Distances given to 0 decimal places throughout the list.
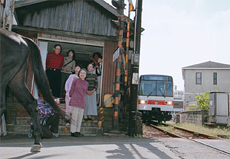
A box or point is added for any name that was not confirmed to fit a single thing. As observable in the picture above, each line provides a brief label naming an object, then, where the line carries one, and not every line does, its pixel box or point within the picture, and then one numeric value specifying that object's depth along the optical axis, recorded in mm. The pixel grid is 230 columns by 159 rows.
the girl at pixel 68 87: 7291
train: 14719
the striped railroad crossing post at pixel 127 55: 8229
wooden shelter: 8180
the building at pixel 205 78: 32938
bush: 16250
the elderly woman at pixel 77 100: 6593
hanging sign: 6849
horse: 3529
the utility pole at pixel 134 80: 7460
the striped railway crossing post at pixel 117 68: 7184
